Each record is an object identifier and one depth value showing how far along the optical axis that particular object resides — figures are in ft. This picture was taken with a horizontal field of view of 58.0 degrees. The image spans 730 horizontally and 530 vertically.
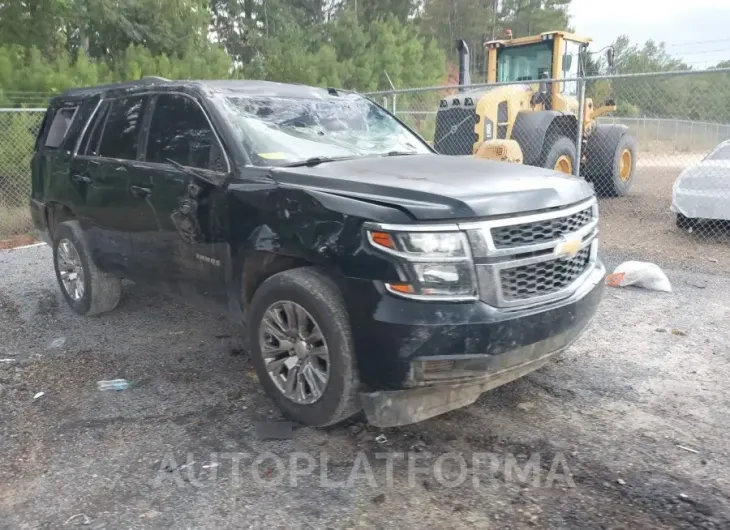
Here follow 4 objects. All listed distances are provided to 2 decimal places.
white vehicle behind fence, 27.07
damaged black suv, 10.18
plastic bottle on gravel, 14.26
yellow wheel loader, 34.42
